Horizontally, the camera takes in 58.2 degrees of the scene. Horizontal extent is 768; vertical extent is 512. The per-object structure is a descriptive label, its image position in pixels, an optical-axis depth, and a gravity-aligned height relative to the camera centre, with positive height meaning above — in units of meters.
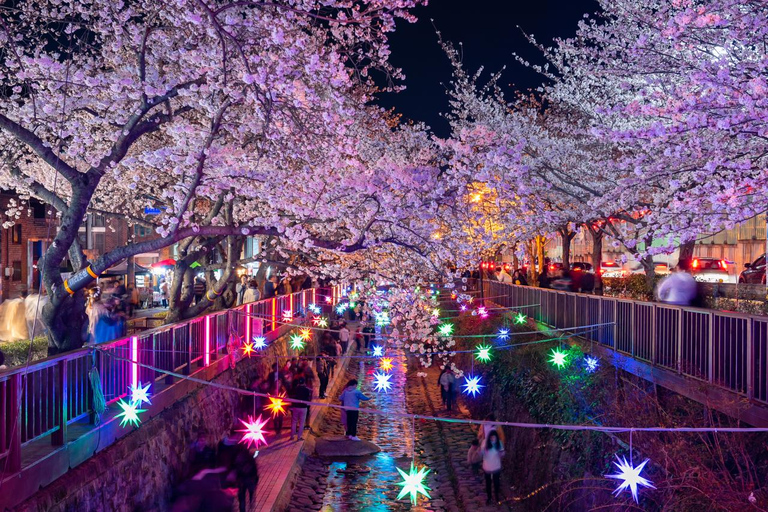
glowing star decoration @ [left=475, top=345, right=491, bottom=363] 18.78 -2.88
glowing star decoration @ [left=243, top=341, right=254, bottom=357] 16.14 -2.24
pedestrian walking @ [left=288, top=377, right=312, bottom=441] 14.99 -3.39
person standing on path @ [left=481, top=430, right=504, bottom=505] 12.78 -3.85
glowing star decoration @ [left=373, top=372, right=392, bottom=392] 18.88 -3.45
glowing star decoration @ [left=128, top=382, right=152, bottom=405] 9.02 -1.87
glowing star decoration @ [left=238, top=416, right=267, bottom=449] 13.43 -3.54
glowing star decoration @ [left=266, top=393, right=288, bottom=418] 14.75 -3.45
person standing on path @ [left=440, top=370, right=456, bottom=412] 20.89 -3.92
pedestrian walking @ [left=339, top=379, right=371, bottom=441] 16.20 -3.35
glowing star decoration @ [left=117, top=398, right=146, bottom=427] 8.50 -2.00
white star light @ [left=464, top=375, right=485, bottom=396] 20.10 -3.87
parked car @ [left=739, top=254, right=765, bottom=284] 24.83 -0.65
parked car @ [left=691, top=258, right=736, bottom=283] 30.67 -0.53
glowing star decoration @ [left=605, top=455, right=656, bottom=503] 7.32 -2.40
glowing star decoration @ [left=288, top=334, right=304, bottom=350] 21.55 -2.77
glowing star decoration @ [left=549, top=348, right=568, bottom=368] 14.41 -2.17
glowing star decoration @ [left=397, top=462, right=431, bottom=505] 10.83 -3.60
